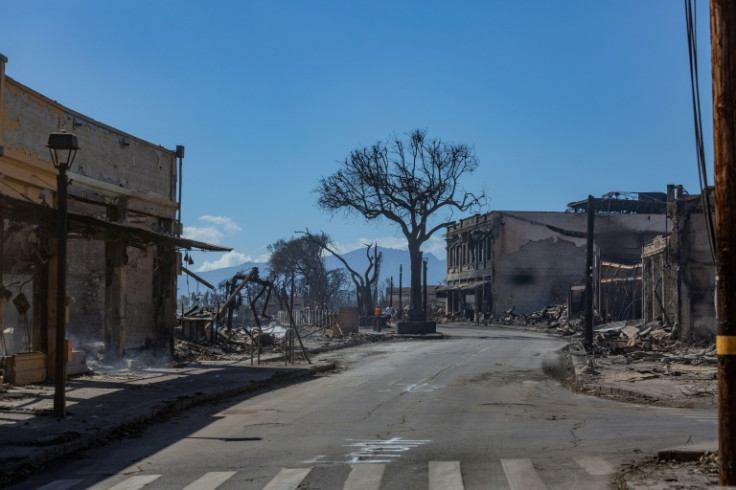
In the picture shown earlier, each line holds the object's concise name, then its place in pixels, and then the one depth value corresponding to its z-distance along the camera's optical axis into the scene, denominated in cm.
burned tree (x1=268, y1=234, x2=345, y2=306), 9544
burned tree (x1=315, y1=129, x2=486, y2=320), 5816
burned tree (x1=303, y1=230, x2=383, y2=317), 7144
